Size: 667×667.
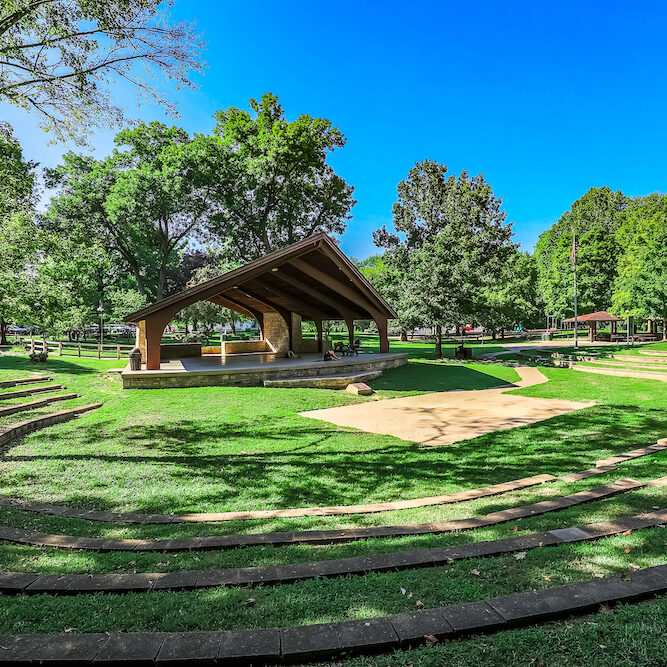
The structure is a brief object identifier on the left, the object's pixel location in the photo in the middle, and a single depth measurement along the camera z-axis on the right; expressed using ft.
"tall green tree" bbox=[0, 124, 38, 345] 27.25
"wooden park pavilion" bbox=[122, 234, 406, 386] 46.37
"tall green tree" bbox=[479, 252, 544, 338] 122.33
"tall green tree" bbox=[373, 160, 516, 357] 81.76
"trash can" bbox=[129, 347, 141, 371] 46.03
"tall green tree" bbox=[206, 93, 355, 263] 89.04
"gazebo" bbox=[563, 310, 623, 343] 117.91
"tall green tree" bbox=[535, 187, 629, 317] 124.36
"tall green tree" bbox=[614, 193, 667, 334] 81.41
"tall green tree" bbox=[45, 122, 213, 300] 90.38
